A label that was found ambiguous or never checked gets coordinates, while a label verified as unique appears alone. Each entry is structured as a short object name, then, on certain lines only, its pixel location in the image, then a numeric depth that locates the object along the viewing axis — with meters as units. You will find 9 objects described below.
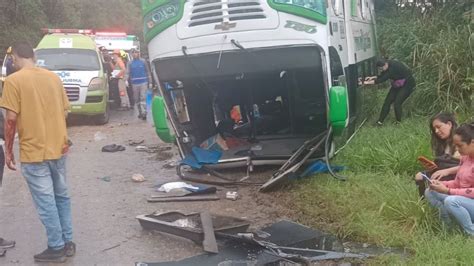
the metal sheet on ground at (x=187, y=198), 7.06
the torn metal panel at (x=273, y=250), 4.95
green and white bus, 6.97
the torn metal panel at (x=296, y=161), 7.04
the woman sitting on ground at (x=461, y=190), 4.78
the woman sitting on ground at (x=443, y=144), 5.36
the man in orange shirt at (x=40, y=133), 4.91
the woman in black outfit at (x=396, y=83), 10.38
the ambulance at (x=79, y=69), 13.68
